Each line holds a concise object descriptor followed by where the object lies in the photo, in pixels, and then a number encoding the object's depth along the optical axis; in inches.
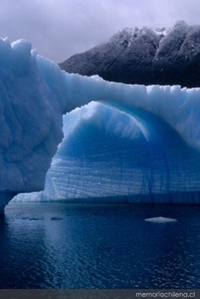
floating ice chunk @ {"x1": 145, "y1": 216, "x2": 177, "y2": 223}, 464.0
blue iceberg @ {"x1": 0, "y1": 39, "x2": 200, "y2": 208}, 460.1
